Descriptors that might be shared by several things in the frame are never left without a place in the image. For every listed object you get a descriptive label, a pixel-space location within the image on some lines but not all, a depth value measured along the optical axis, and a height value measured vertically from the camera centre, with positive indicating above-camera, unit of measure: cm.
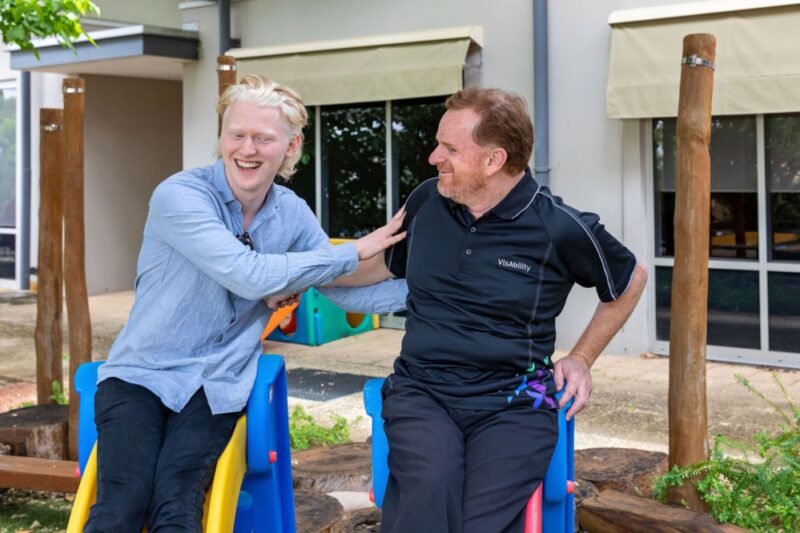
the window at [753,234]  812 +31
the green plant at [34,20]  649 +163
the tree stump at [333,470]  410 -78
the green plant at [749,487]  344 -72
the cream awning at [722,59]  759 +162
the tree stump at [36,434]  502 -77
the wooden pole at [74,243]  504 +16
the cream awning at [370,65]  927 +198
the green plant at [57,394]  584 -67
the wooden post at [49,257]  562 +10
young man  269 -7
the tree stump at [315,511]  351 -83
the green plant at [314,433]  552 -86
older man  266 -10
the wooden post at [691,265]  346 +3
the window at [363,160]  1009 +115
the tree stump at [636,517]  331 -79
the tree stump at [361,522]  354 -85
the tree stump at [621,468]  397 -76
